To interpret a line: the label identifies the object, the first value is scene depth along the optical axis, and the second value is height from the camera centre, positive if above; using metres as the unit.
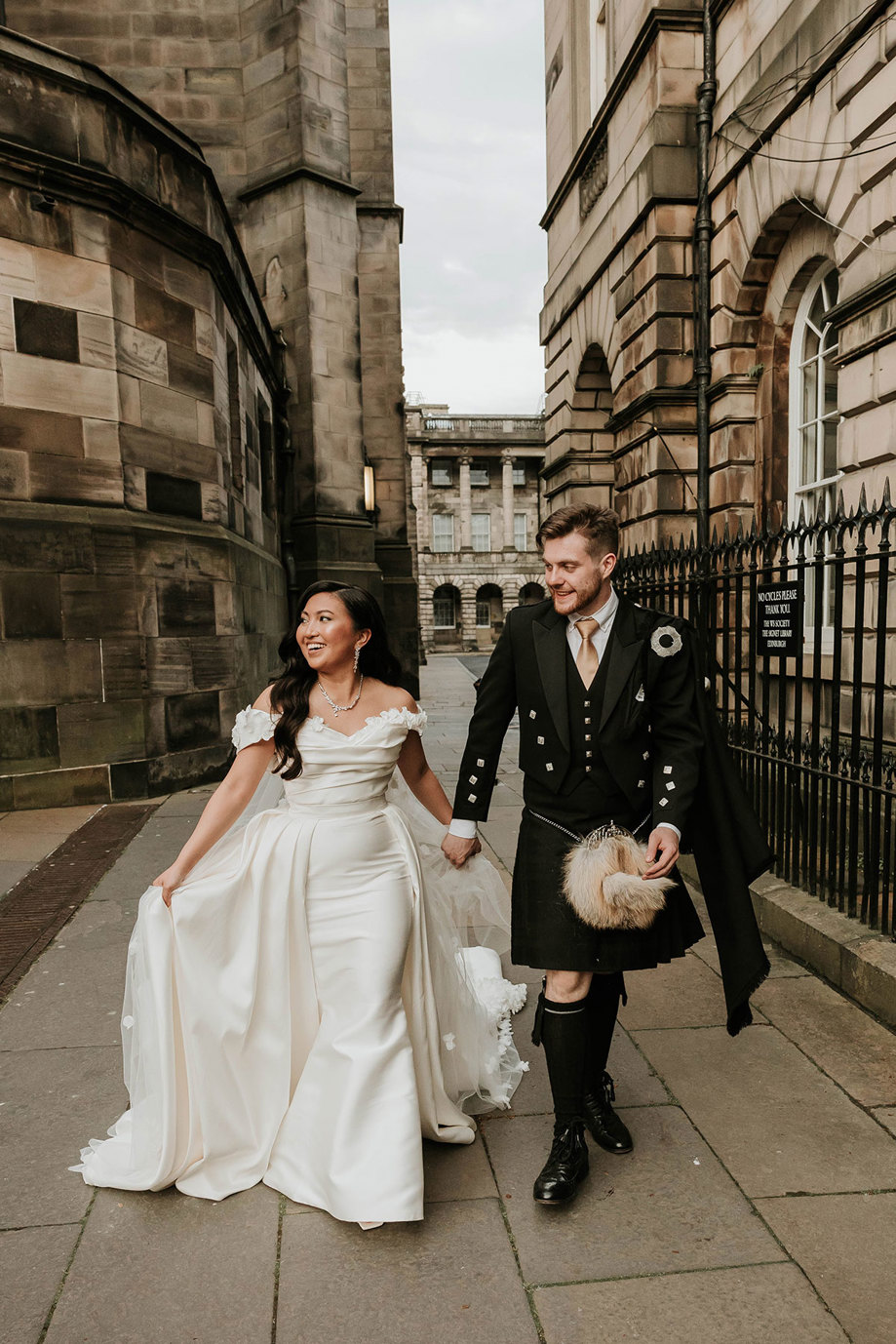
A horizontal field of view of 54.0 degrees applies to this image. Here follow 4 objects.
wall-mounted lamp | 15.78 +2.14
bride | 2.40 -1.03
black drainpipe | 9.20 +3.68
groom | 2.47 -0.44
